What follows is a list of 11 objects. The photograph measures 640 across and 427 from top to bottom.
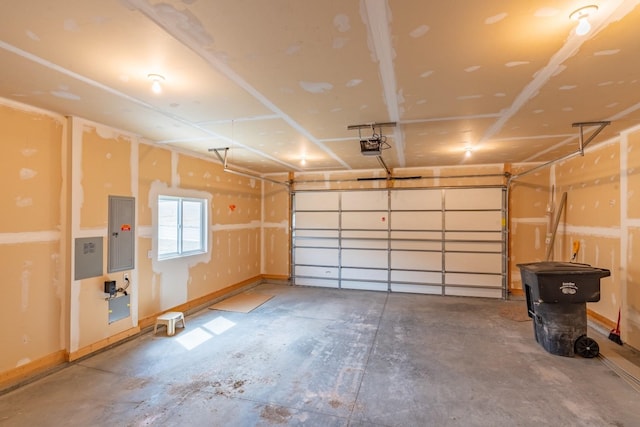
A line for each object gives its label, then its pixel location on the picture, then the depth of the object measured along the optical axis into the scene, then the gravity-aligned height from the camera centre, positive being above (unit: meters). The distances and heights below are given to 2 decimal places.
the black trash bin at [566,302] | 3.28 -0.97
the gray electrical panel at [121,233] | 3.62 -0.26
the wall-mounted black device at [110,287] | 3.49 -0.88
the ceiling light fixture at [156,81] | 2.18 +1.00
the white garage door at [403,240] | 5.98 -0.55
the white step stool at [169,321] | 4.03 -1.48
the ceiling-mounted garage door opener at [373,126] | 3.25 +1.00
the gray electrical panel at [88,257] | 3.24 -0.50
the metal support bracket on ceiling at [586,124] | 3.21 +1.02
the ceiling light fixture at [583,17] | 1.45 +1.02
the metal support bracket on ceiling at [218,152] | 4.57 +0.99
